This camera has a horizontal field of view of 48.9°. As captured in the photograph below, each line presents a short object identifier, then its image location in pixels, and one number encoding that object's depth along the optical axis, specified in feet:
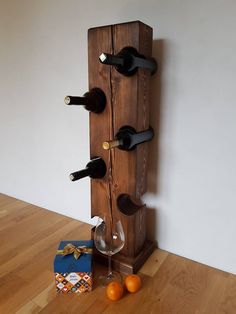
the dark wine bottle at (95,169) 3.31
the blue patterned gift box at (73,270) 3.20
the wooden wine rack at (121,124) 3.13
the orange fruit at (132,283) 3.30
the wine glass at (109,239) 3.51
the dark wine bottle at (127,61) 2.67
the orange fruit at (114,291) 3.17
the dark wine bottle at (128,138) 3.10
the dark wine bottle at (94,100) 3.21
